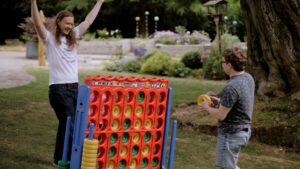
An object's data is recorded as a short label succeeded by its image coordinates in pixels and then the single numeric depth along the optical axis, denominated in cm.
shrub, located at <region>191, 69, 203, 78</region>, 1833
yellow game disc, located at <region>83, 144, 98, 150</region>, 446
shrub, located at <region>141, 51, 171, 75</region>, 1914
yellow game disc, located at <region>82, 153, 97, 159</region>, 447
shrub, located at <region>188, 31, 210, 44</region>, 2552
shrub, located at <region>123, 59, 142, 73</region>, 1999
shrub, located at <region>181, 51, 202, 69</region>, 1977
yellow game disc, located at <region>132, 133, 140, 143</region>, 499
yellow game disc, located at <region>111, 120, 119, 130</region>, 482
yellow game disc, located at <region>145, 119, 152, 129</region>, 506
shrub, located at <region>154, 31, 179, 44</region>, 2595
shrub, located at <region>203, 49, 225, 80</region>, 1759
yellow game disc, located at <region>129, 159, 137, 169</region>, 504
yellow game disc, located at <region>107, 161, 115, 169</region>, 489
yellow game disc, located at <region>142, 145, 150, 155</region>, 510
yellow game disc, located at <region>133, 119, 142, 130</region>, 498
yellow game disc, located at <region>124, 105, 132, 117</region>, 487
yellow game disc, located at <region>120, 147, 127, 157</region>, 495
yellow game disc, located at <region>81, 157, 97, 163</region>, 449
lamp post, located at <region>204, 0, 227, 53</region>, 1883
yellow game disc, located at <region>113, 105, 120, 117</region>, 480
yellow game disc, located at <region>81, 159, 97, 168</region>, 451
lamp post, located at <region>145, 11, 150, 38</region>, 3498
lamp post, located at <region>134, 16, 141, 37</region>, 3396
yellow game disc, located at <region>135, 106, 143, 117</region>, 495
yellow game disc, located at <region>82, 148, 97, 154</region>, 446
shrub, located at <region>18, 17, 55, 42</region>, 2305
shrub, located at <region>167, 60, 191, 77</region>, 1862
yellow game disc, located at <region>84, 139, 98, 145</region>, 446
